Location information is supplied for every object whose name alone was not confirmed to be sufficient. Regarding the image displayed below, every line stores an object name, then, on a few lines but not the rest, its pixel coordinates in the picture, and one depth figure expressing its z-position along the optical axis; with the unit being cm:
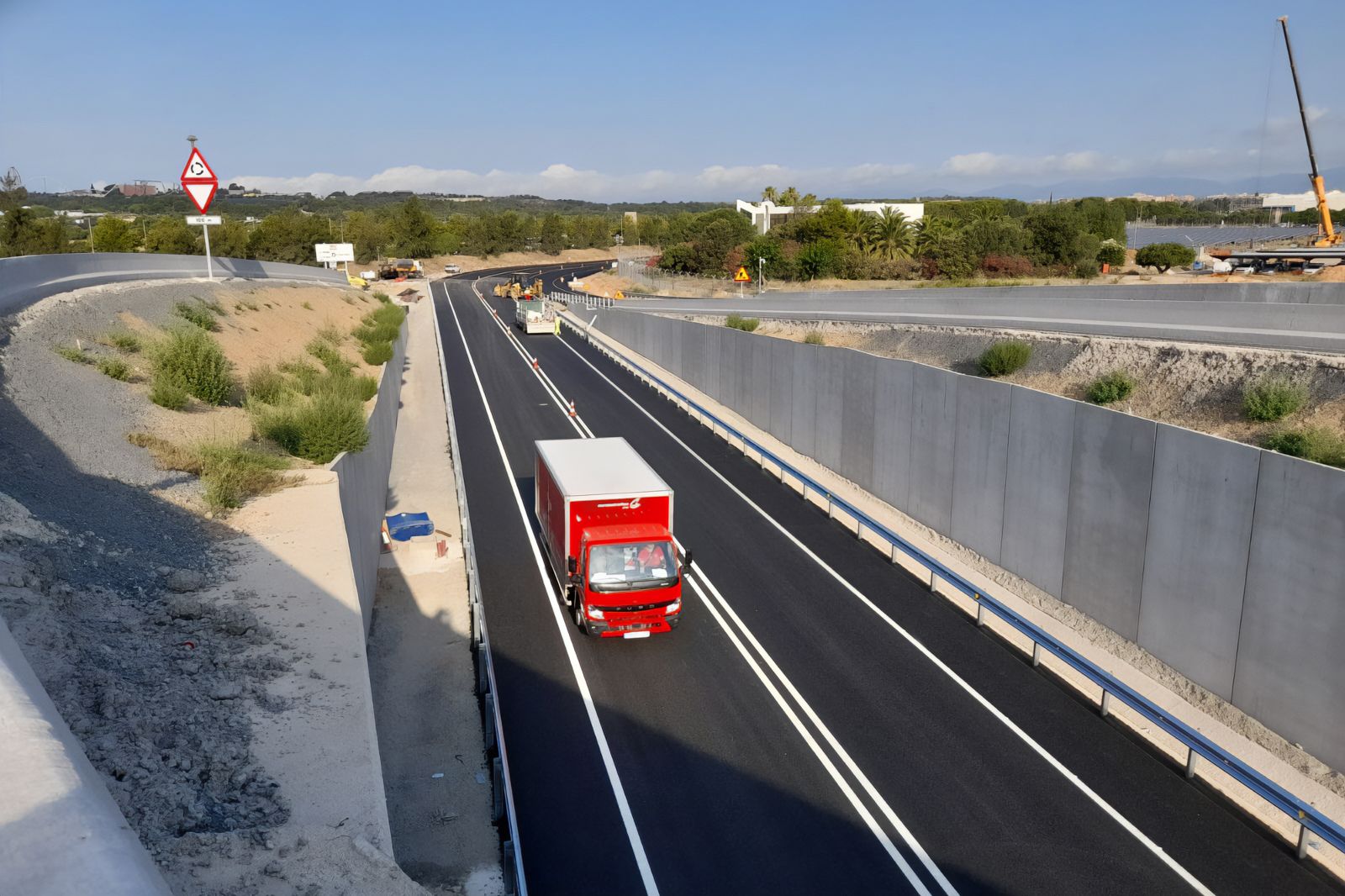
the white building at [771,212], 13312
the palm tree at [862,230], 8694
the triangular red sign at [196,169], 3503
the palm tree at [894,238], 8375
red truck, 1631
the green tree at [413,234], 14112
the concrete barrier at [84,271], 2544
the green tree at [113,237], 9288
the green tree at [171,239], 8800
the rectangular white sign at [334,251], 9862
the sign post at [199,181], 3503
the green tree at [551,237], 15788
